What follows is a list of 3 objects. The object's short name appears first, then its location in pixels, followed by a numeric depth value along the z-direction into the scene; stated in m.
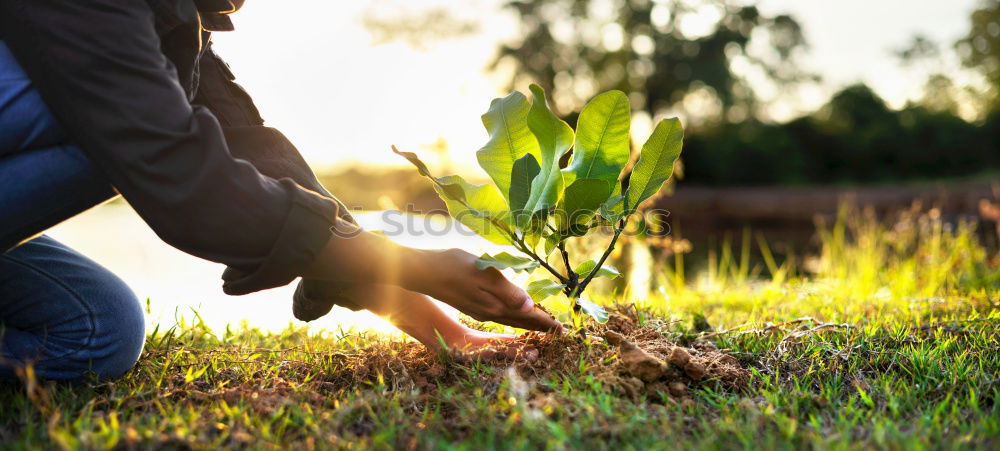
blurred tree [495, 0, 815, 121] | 18.47
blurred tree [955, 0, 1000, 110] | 19.66
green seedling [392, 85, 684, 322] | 1.38
